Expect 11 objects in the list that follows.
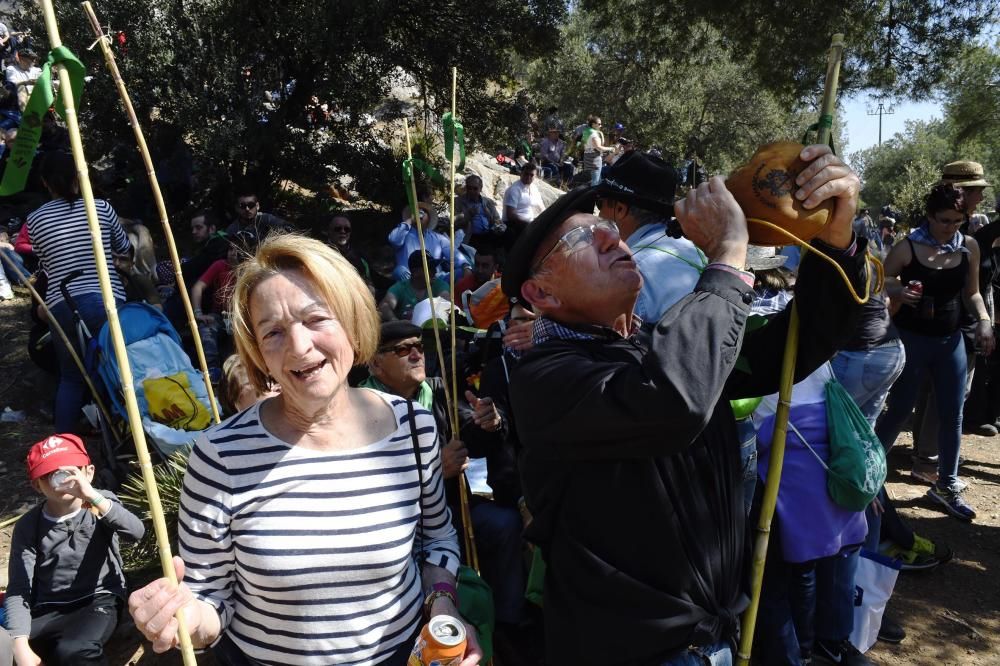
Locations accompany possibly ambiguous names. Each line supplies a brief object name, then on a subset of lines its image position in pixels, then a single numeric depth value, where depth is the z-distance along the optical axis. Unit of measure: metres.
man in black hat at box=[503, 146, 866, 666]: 1.49
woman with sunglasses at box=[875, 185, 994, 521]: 4.89
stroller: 5.11
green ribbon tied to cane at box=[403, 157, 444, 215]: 3.34
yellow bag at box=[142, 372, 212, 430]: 5.12
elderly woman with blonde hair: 1.76
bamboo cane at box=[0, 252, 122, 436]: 4.59
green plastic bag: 2.88
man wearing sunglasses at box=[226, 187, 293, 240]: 6.82
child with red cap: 3.40
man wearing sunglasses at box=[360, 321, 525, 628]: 3.65
